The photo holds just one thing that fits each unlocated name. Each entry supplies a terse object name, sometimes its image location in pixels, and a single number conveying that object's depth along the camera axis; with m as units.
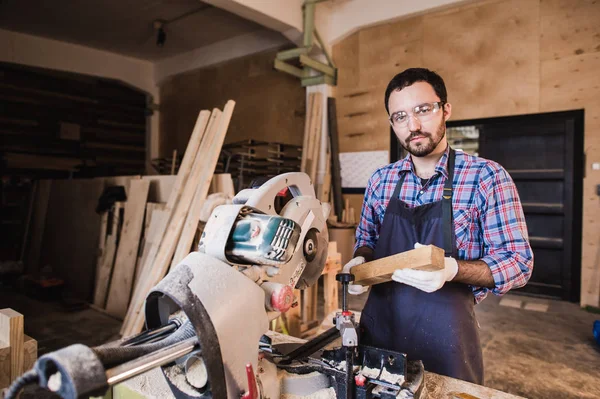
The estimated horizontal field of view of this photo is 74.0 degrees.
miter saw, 0.61
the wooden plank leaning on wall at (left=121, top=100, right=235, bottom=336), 3.13
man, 1.22
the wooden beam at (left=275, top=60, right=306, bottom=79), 5.12
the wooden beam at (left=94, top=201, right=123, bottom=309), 4.11
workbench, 0.96
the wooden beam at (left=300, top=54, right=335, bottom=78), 5.02
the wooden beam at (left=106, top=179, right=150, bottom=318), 3.85
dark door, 4.21
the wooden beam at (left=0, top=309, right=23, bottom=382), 1.01
